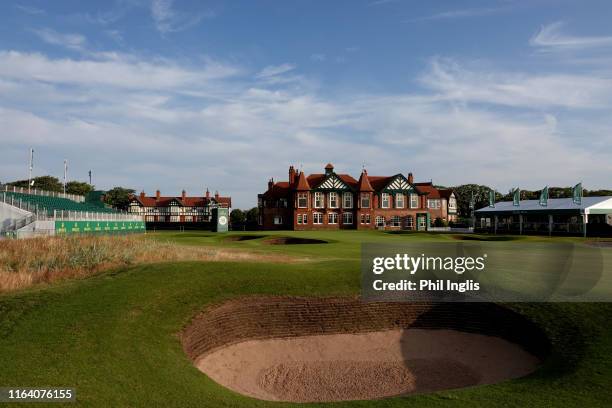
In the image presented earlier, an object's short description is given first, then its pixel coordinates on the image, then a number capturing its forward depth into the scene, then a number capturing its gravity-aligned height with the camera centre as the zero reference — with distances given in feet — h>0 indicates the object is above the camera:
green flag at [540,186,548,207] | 219.20 +10.67
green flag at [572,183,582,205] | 200.23 +11.30
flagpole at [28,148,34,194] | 219.73 +25.18
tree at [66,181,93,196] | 433.89 +23.41
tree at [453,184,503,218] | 506.07 +24.38
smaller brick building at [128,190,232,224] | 449.06 +6.04
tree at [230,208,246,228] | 433.40 -2.08
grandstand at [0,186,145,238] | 140.97 -1.96
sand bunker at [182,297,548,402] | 45.57 -15.20
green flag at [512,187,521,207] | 242.72 +10.57
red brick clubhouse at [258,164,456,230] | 276.82 +7.72
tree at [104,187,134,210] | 440.45 +13.33
